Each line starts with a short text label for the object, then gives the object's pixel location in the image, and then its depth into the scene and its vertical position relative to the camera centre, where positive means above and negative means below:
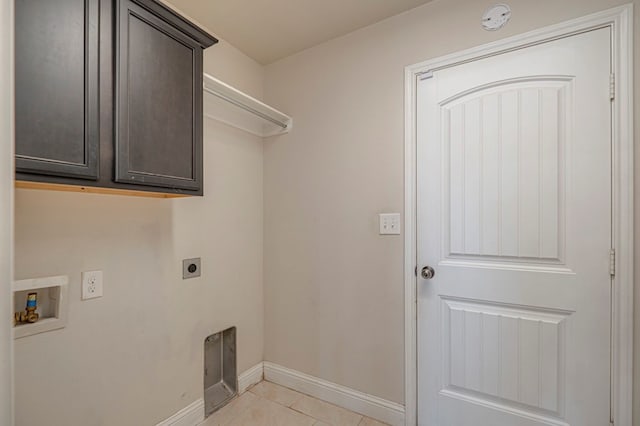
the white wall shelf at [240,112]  1.68 +0.66
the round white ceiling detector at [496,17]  1.49 +0.99
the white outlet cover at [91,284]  1.33 -0.33
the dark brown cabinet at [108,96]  0.91 +0.42
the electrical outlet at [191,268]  1.76 -0.35
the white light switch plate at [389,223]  1.77 -0.08
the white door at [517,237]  1.32 -0.13
